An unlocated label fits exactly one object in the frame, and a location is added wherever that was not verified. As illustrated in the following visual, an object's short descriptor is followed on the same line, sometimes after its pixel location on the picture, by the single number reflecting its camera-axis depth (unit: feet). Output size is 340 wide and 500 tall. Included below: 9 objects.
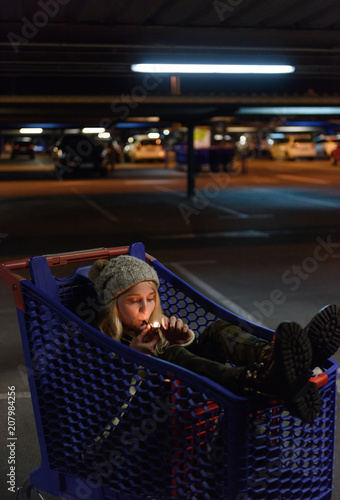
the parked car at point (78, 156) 90.60
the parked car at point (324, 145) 130.22
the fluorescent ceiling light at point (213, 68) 33.14
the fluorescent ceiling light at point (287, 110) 50.67
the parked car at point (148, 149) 129.08
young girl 6.79
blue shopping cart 6.78
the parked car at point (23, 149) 152.15
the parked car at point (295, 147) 133.08
